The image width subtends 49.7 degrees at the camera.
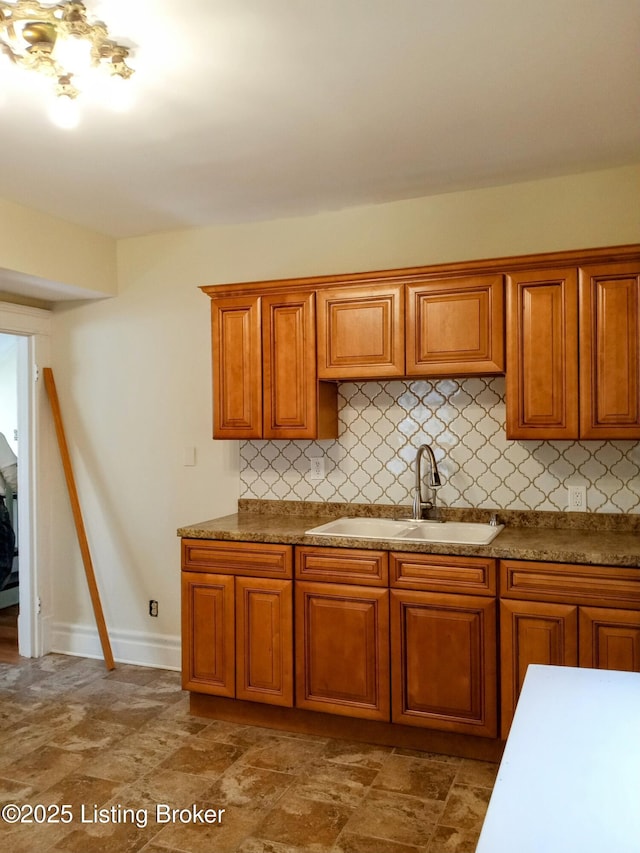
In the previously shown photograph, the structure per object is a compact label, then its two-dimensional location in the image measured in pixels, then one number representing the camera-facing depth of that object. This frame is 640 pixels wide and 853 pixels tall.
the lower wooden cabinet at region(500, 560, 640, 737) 2.63
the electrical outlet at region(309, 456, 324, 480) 3.78
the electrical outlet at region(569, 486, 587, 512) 3.24
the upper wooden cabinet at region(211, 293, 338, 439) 3.46
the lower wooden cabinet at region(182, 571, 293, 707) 3.19
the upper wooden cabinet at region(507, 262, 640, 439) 2.89
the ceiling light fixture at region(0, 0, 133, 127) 1.84
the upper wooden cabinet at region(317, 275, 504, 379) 3.10
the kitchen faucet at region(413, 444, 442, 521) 3.38
